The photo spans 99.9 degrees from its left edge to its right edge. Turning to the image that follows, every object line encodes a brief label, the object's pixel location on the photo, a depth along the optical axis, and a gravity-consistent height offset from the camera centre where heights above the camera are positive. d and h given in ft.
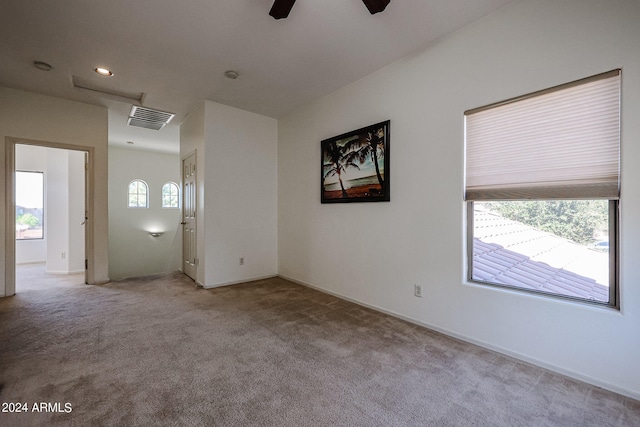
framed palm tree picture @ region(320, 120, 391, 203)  9.76 +1.86
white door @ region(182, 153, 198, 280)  14.07 -0.20
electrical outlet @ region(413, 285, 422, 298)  8.66 -2.53
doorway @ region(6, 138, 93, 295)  14.16 -0.66
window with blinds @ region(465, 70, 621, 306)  5.75 +0.55
